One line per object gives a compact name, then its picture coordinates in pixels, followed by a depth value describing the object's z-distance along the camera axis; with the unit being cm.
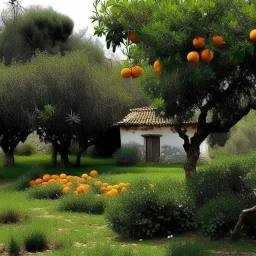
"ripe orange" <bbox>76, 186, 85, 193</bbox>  1858
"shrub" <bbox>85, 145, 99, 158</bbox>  4825
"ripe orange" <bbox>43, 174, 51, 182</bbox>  2316
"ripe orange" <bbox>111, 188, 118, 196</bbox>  1762
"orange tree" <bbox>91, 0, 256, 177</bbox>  806
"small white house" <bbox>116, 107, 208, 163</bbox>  4416
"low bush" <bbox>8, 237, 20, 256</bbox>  1080
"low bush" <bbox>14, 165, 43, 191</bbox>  2433
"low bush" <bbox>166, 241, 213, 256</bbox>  923
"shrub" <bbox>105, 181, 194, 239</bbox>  1263
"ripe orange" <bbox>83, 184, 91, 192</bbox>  1865
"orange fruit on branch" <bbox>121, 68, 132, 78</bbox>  834
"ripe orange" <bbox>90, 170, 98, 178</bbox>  2399
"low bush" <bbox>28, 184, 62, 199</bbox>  2075
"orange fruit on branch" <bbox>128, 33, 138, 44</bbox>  849
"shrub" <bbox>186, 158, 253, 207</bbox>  1287
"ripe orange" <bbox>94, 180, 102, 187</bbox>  1920
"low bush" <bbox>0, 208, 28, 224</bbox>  1483
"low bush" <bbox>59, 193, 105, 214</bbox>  1702
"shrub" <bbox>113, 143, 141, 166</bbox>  3988
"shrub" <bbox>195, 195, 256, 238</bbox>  1194
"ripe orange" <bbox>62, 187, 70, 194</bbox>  1989
